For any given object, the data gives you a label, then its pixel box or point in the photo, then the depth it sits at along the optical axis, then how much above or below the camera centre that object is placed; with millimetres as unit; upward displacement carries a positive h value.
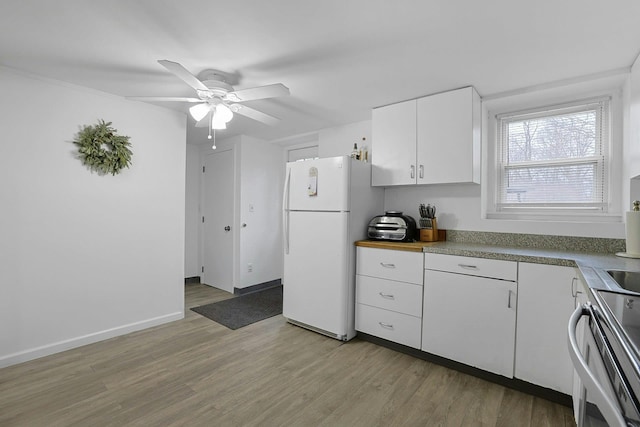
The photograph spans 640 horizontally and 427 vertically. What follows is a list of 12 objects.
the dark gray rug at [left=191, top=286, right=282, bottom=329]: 3156 -1139
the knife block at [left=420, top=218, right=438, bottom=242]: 2736 -168
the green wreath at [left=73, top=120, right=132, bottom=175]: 2490 +534
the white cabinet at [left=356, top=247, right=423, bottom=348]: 2371 -677
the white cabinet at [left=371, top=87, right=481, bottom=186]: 2406 +654
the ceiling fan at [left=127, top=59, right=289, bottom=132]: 2014 +837
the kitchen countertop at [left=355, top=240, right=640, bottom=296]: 1402 -254
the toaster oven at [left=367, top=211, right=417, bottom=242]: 2633 -120
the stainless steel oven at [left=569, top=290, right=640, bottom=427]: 583 -348
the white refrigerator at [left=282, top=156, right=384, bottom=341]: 2664 -210
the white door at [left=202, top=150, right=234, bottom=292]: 4277 -115
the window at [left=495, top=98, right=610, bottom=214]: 2355 +487
